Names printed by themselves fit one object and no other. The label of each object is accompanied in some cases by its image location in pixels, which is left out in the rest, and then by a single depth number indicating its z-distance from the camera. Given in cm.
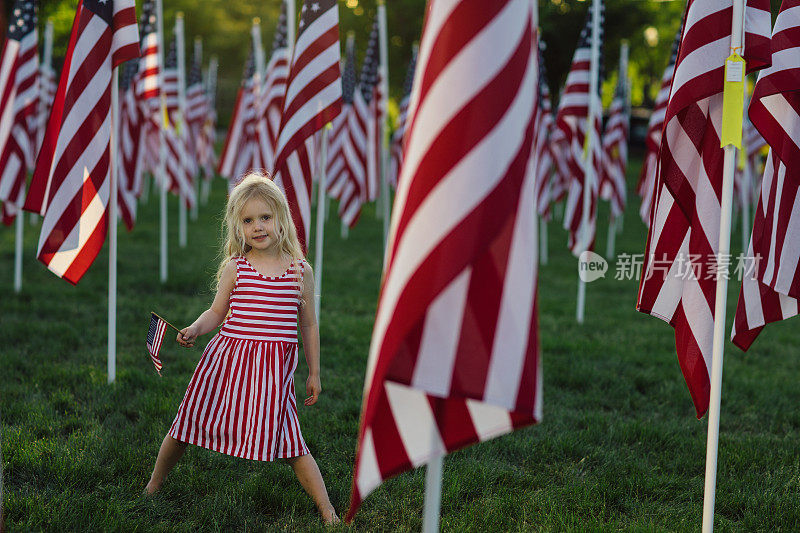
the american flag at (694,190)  701
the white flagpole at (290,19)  1460
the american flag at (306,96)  1151
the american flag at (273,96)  1903
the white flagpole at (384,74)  1947
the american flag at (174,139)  2398
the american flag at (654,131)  2044
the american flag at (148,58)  1680
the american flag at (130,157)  1923
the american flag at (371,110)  2558
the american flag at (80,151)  1005
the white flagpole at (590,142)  1669
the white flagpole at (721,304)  665
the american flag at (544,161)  2892
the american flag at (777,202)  787
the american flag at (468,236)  452
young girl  704
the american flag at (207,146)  4291
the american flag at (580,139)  1739
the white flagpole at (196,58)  3389
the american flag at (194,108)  3416
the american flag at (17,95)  1634
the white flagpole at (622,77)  2815
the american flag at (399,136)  2979
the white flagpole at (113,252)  1066
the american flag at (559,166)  3347
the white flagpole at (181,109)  2173
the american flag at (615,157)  2827
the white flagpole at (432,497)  488
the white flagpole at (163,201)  1743
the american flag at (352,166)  2311
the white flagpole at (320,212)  1296
